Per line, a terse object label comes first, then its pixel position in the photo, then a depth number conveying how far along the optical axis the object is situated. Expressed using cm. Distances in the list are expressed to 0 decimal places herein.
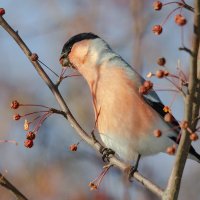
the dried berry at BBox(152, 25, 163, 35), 486
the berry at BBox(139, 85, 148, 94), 500
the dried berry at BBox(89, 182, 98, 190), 587
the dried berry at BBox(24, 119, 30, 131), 577
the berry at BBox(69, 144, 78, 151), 603
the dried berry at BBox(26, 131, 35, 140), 587
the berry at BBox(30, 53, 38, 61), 585
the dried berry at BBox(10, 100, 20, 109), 582
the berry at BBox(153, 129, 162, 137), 492
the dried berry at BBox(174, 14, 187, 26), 430
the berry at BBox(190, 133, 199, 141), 433
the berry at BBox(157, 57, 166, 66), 438
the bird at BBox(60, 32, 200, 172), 723
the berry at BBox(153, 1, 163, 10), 480
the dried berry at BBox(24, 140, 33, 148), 593
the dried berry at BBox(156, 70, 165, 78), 462
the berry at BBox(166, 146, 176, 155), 470
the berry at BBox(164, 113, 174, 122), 470
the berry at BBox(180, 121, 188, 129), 432
